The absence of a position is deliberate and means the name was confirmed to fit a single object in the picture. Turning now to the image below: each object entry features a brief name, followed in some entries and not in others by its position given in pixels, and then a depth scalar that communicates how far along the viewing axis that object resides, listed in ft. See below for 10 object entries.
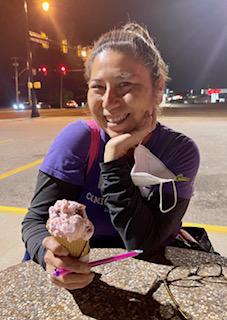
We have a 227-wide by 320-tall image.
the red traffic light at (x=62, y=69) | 82.93
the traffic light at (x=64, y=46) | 55.98
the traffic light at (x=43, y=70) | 81.13
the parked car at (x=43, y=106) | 91.65
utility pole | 97.84
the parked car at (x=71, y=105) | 93.31
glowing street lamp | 50.64
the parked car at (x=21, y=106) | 88.70
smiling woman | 3.33
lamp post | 47.42
